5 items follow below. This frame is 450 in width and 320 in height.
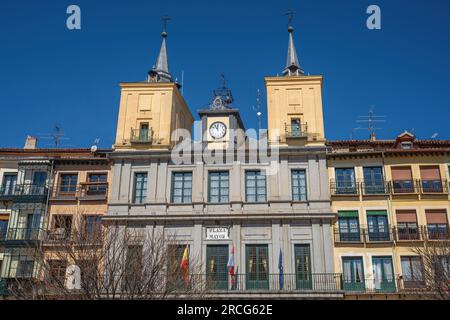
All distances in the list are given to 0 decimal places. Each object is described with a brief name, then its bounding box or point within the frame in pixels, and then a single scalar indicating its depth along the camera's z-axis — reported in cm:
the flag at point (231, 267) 2860
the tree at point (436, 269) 2236
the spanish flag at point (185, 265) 2442
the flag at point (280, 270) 2844
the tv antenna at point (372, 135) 3668
